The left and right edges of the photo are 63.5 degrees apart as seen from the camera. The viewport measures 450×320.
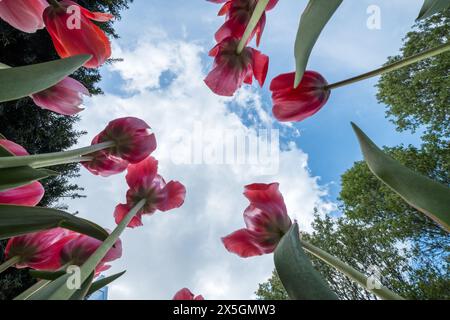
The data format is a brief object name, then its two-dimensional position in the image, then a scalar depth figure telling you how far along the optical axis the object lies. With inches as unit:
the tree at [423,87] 206.2
